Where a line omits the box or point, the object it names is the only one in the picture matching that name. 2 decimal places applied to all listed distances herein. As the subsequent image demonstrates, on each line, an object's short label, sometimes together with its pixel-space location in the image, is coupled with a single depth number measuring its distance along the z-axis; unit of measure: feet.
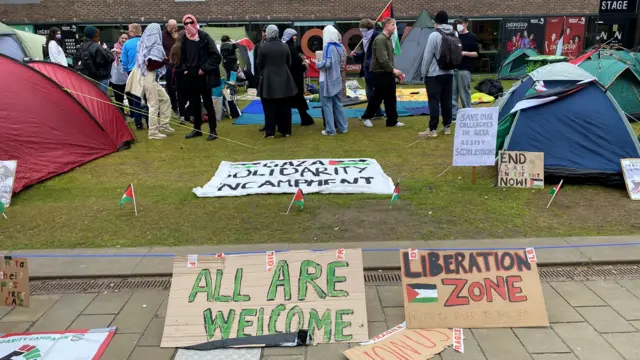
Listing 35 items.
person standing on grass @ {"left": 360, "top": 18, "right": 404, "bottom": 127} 26.96
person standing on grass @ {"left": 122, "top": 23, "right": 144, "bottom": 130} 29.40
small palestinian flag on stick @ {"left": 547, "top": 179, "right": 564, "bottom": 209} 16.23
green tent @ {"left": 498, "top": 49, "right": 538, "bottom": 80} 52.80
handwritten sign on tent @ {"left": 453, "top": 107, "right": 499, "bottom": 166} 18.04
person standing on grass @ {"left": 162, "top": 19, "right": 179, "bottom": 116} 30.66
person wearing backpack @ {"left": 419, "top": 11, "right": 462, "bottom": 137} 24.54
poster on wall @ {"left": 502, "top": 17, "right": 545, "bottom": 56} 62.44
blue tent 18.07
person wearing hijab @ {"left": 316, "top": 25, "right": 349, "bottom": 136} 26.58
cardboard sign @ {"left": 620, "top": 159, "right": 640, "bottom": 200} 17.02
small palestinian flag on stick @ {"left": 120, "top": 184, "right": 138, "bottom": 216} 15.91
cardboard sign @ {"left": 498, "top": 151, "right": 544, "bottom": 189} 17.89
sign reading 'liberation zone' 10.22
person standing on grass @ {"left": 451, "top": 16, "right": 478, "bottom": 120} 29.22
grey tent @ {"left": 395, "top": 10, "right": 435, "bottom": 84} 53.21
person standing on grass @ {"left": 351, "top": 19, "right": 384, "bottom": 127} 30.09
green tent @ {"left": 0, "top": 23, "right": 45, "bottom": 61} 43.83
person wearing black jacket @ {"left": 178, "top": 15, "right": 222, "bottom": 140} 25.82
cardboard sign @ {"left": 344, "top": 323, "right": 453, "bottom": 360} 9.25
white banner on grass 18.21
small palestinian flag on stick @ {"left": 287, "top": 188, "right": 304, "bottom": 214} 15.74
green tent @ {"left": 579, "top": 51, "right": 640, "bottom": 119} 29.48
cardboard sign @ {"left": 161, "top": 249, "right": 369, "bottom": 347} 10.03
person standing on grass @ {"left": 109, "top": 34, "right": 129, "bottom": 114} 31.83
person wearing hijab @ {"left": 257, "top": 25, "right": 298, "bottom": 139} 26.30
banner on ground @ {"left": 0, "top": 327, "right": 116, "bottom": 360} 9.38
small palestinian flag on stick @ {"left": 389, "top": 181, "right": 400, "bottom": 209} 15.75
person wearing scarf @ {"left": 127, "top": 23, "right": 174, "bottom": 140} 26.61
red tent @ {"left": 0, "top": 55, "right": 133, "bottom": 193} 20.04
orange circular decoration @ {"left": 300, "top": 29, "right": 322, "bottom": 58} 62.54
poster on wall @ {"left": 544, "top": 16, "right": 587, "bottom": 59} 62.49
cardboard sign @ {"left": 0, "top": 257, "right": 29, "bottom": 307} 10.85
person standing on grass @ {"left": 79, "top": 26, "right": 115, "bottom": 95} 30.35
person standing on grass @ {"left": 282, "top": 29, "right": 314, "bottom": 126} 28.07
